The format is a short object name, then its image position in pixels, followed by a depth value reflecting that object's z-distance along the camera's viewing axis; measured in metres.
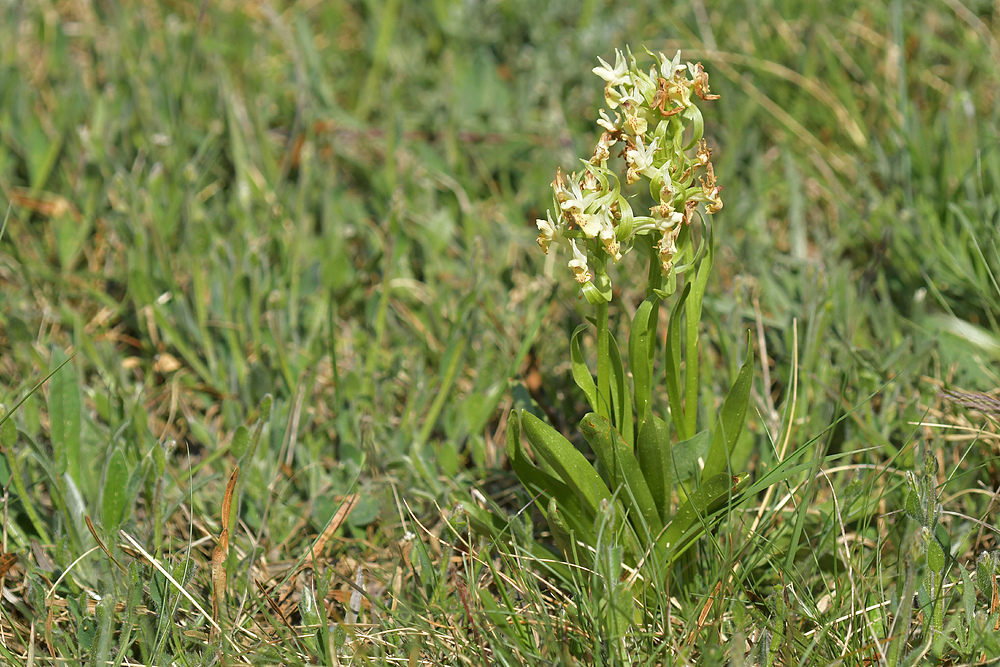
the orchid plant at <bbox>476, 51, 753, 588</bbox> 1.08
